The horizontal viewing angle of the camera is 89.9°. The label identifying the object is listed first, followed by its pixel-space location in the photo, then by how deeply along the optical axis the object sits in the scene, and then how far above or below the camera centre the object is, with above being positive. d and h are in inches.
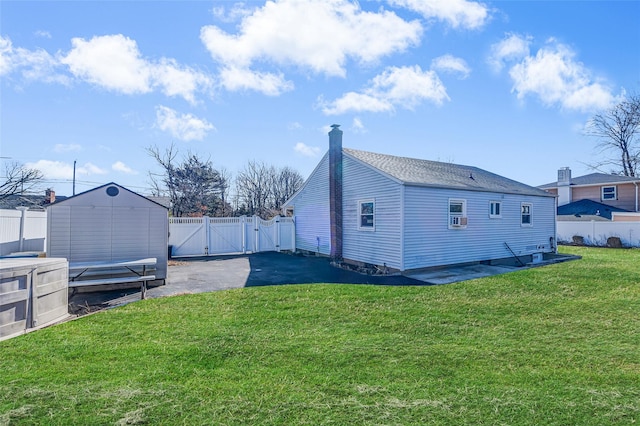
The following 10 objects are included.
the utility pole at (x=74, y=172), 1346.0 +213.9
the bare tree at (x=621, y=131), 1156.5 +358.0
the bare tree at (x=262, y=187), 1344.7 +163.6
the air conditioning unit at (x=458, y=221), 454.5 +6.5
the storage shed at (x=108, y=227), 324.2 -3.6
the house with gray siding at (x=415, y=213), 419.5 +19.5
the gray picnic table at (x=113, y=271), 289.3 -47.8
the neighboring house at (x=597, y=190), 920.9 +113.4
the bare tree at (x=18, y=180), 716.7 +99.9
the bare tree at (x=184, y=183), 1085.1 +143.9
